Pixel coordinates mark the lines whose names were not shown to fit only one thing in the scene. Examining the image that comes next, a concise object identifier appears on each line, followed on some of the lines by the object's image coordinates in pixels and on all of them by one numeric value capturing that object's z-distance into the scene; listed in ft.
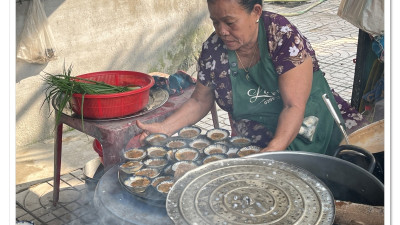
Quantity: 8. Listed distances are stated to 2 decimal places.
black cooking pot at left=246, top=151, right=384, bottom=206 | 5.80
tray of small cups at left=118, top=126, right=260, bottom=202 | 6.56
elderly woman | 8.04
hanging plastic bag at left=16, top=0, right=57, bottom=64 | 12.50
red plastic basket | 8.93
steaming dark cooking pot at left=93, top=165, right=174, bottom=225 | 6.19
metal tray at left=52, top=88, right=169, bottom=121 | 9.46
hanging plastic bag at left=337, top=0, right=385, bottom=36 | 9.72
